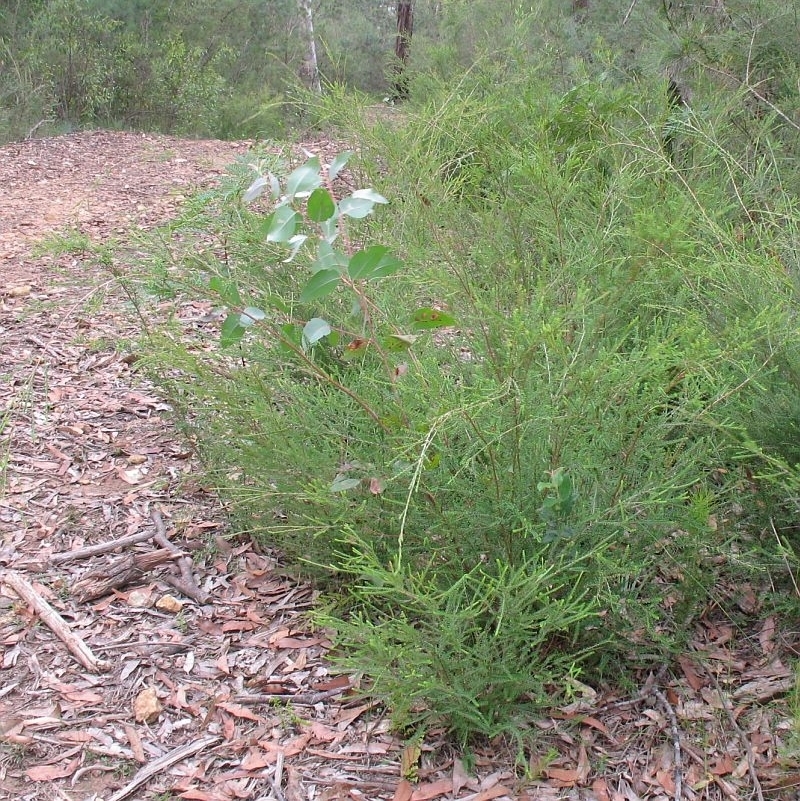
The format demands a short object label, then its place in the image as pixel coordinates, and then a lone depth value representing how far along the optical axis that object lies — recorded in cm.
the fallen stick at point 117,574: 282
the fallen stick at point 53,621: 254
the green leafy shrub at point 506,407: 191
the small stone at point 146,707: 234
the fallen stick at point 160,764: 213
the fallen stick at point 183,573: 282
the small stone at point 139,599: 278
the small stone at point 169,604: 276
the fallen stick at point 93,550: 297
